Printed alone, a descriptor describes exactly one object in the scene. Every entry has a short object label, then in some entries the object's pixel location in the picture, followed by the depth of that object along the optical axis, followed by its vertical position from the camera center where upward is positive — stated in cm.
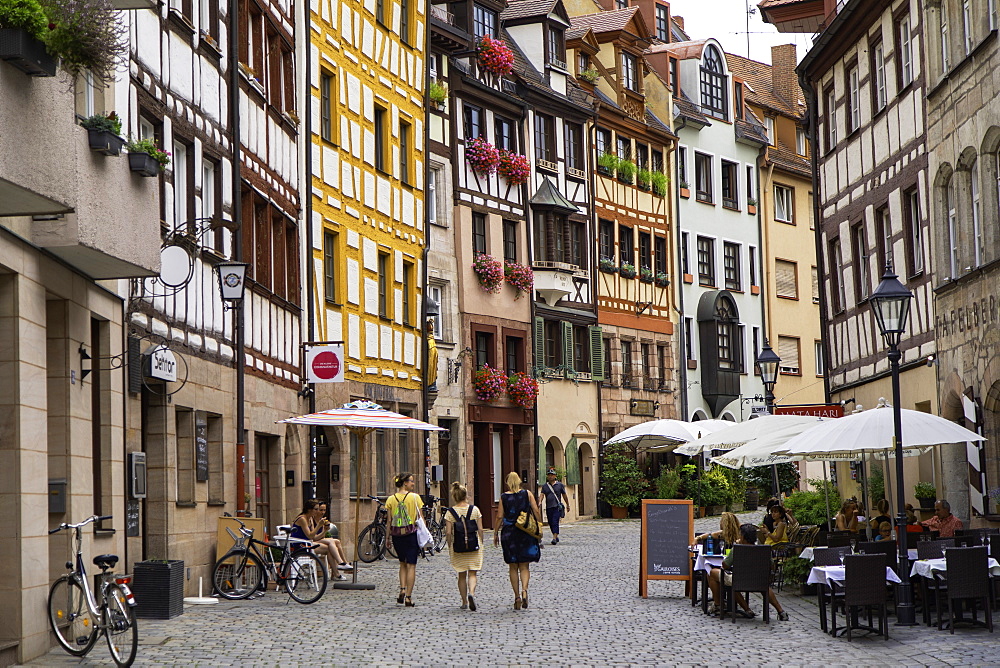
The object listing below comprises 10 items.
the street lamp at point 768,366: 3010 +219
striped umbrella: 2039 +91
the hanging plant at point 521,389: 3966 +240
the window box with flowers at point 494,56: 3944 +1074
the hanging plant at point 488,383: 3841 +249
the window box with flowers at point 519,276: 4009 +531
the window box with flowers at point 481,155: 3881 +812
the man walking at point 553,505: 3300 -44
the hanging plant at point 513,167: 4016 +810
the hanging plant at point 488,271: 3859 +525
